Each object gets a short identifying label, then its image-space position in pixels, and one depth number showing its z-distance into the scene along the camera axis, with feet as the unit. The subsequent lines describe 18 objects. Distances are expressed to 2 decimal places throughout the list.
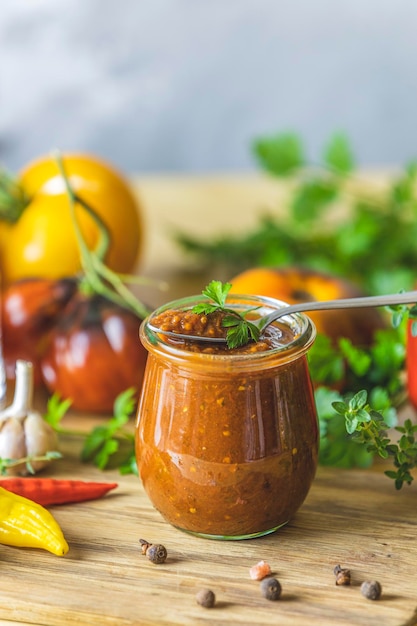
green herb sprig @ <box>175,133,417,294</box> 2.96
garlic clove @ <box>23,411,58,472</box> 2.22
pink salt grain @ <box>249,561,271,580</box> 1.98
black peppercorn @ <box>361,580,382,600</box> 1.94
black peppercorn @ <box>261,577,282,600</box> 1.94
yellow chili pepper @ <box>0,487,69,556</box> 2.03
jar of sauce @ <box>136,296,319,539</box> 1.97
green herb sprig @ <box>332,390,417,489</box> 2.01
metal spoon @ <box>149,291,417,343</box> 2.00
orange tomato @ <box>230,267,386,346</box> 2.44
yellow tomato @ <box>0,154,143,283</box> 2.75
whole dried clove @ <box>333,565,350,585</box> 1.97
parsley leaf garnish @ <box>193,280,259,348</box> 1.99
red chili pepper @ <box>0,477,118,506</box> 2.14
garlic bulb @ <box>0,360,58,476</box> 2.21
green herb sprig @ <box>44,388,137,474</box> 2.26
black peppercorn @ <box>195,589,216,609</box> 1.93
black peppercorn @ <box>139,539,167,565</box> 2.01
